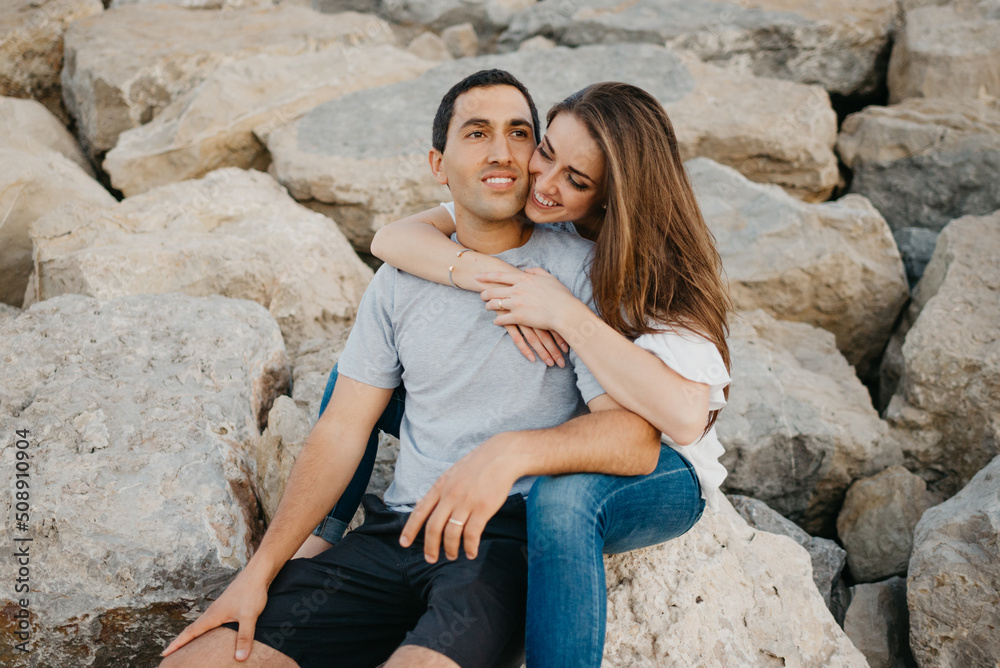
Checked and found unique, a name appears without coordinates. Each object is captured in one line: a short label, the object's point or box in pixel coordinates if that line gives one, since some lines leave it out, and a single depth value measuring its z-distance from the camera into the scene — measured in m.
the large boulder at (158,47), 6.14
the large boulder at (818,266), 4.54
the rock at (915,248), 4.99
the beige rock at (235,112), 5.50
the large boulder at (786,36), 6.93
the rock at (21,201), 4.32
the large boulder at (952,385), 3.73
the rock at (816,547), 3.26
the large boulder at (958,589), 2.64
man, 2.06
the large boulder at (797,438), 3.58
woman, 2.01
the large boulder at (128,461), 2.47
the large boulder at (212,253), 3.88
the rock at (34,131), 5.18
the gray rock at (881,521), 3.40
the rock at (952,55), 6.27
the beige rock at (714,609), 2.30
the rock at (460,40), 8.45
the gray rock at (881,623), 2.97
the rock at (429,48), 8.01
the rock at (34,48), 6.65
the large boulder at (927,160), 5.51
